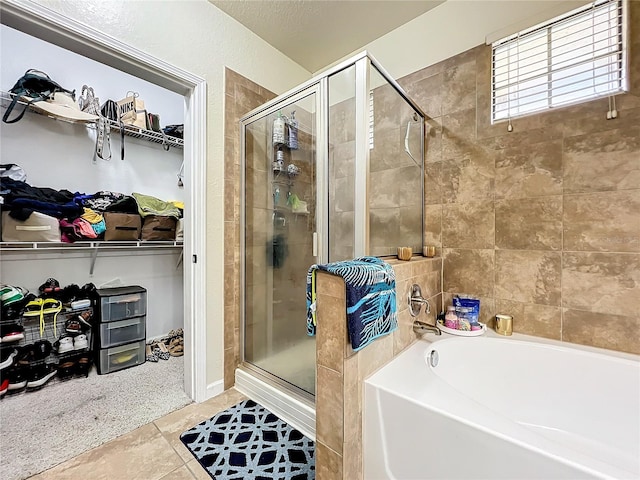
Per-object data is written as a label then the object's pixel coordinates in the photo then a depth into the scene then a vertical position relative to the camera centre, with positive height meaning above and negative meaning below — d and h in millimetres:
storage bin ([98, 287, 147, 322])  2109 -548
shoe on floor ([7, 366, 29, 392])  1768 -945
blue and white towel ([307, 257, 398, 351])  927 -232
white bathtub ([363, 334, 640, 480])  728 -654
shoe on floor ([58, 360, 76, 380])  1976 -984
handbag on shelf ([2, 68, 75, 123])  1857 +1033
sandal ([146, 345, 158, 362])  2334 -1064
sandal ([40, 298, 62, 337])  1951 -534
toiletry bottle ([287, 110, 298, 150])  1778 +687
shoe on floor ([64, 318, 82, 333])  2043 -689
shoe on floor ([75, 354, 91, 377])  2016 -979
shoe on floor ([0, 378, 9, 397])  1692 -949
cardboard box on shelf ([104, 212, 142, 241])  2168 +75
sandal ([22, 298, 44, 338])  1869 -524
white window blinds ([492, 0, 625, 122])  1341 +948
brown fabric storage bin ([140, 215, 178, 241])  2398 +65
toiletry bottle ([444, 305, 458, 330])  1630 -508
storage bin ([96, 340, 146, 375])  2094 -980
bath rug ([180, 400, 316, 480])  1204 -1051
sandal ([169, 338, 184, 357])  2445 -1038
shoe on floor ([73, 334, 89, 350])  2031 -809
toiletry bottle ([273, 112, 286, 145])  1826 +718
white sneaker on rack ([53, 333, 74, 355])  1981 -803
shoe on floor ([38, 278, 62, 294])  2047 -395
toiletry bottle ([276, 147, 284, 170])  1879 +538
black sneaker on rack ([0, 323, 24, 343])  1759 -647
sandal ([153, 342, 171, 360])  2381 -1050
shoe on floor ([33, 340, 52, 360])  1902 -812
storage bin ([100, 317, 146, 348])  2105 -776
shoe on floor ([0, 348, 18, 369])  1729 -805
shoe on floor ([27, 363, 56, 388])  1821 -972
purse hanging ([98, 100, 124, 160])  2309 +1057
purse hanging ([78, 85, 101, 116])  2201 +1084
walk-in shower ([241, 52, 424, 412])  1437 +266
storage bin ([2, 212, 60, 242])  1757 +44
